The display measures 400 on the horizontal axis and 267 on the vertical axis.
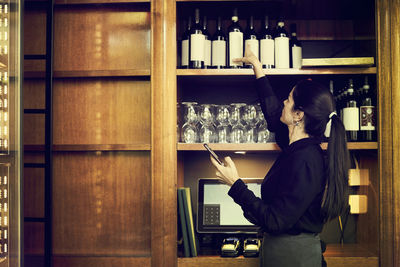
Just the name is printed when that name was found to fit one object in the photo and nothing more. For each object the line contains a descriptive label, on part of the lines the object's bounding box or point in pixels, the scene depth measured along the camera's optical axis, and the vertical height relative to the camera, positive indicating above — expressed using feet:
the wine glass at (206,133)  6.79 +0.16
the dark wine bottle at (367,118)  6.66 +0.38
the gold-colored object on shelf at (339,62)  6.52 +1.26
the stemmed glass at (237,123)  6.68 +0.32
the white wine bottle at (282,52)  6.78 +1.47
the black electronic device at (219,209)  7.37 -1.20
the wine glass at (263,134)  6.83 +0.14
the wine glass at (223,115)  6.69 +0.45
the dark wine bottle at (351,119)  6.70 +0.36
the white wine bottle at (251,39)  6.86 +1.71
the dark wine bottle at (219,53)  6.84 +1.47
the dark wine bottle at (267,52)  6.78 +1.47
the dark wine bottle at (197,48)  6.67 +1.52
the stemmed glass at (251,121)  6.72 +0.35
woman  5.33 -0.57
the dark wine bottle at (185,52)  6.86 +1.49
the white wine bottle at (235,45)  6.81 +1.59
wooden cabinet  6.49 +0.18
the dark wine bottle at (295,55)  6.88 +1.46
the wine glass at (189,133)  6.78 +0.16
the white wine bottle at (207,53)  6.86 +1.47
